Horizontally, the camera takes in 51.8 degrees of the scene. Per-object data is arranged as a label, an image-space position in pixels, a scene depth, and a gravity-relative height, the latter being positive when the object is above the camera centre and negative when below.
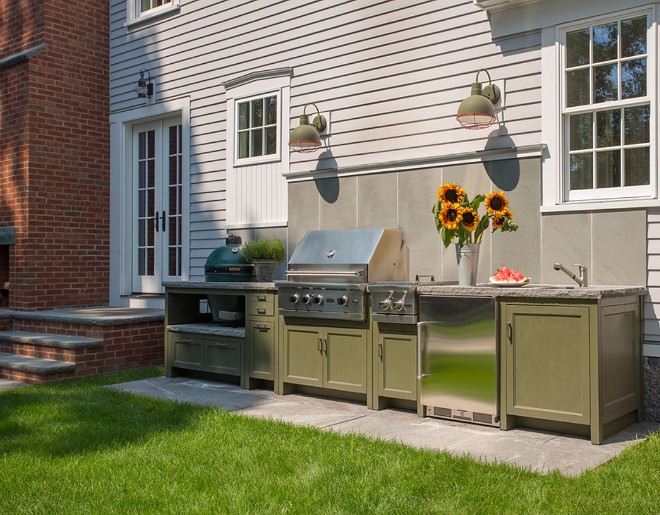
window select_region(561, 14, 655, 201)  4.86 +1.09
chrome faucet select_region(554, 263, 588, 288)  4.57 -0.13
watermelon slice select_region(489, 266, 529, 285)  4.66 -0.14
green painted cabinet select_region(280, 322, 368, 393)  5.34 -0.80
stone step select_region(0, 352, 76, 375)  6.52 -1.03
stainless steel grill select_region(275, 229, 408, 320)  5.36 -0.10
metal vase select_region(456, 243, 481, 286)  4.94 -0.04
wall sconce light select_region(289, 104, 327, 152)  6.51 +1.21
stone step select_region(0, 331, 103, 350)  6.78 -0.83
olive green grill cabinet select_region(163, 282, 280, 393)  5.98 -0.71
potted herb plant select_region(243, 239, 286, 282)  6.46 +0.03
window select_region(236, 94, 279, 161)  7.34 +1.44
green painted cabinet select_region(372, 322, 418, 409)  5.03 -0.78
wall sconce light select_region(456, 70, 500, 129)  5.27 +1.17
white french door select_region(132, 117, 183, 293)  8.49 +0.72
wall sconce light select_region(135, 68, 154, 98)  8.52 +2.17
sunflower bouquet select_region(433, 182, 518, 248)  4.93 +0.32
